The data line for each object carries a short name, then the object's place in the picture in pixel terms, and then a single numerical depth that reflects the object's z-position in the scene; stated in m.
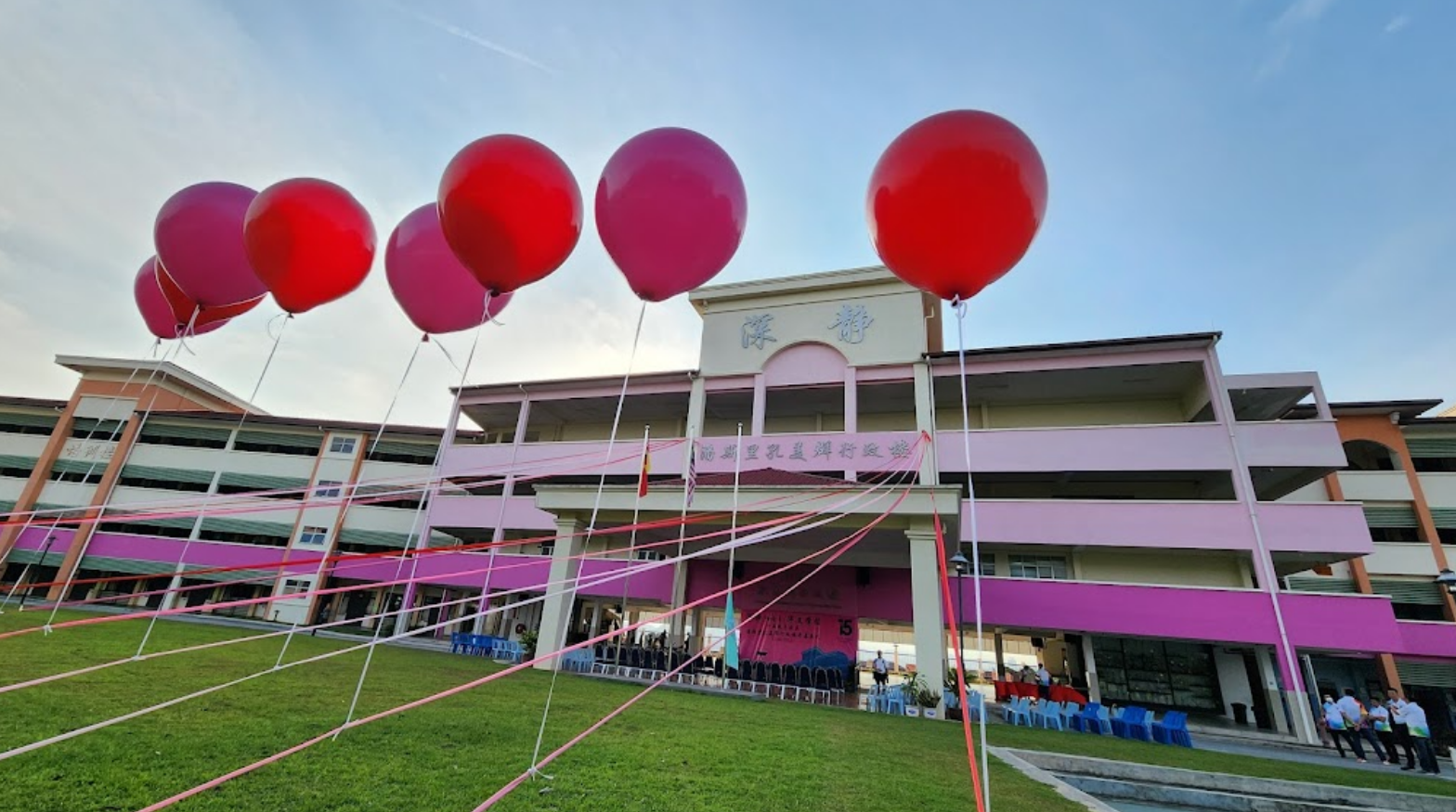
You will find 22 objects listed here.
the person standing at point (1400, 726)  10.08
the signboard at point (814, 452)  17.39
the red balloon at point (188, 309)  6.20
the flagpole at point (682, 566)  12.09
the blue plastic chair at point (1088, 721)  11.87
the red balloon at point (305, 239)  5.11
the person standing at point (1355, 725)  10.91
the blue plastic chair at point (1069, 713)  11.97
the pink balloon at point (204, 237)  5.41
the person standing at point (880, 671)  15.25
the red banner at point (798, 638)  16.70
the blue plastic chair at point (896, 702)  11.41
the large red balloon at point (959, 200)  4.08
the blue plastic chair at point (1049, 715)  11.93
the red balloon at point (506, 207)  4.46
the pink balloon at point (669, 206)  4.58
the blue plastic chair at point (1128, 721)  11.54
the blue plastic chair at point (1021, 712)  12.05
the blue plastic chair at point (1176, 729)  11.07
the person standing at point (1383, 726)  10.79
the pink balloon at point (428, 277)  5.57
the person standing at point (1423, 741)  9.77
